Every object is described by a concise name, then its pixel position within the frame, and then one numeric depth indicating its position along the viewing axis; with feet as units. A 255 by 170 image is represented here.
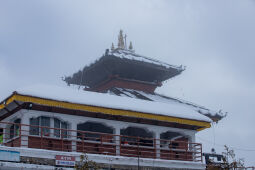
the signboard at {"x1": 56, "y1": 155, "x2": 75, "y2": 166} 69.10
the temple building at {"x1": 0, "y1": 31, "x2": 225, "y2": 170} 73.51
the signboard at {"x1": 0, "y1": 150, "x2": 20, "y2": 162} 64.41
